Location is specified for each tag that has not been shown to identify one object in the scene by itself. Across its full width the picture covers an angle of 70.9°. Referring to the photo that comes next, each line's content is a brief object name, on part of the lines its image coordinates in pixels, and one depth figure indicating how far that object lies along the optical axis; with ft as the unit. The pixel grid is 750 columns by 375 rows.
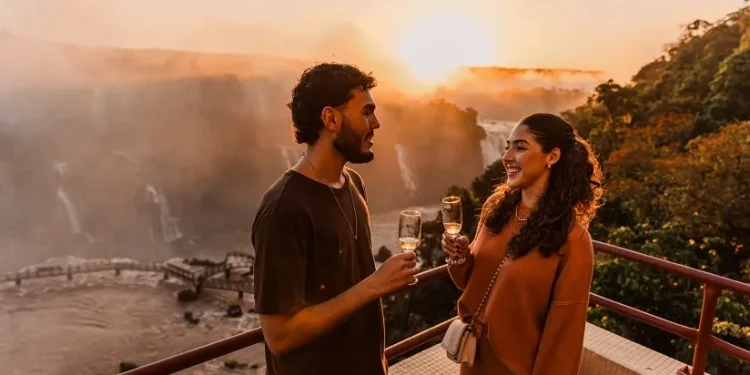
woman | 5.90
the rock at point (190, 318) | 121.29
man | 4.26
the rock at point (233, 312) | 119.96
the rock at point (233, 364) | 95.09
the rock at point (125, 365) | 102.20
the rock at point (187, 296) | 131.92
